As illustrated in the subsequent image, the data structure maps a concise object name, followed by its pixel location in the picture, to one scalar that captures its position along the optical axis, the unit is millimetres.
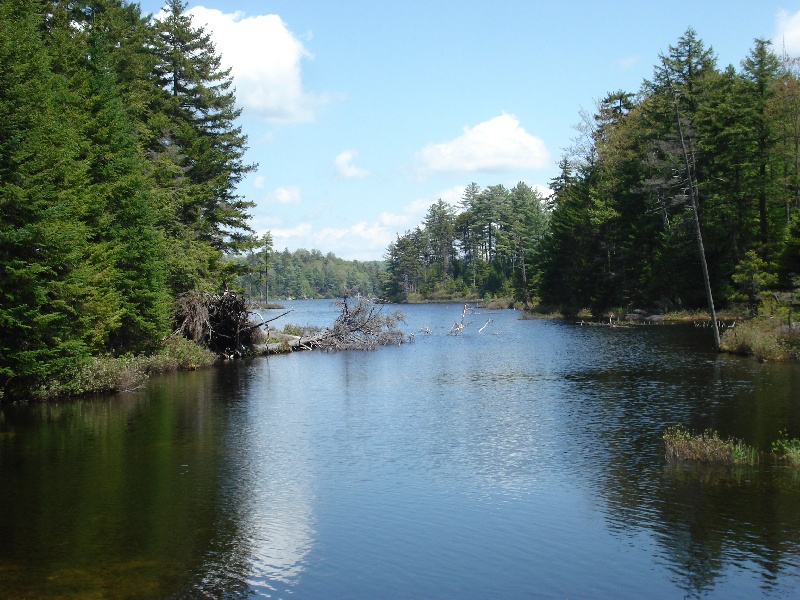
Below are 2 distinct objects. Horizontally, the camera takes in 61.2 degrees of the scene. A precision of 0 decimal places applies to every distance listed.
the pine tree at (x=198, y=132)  47719
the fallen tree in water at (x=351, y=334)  50438
